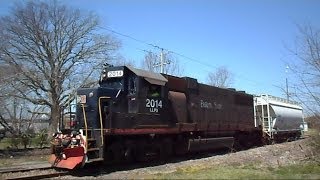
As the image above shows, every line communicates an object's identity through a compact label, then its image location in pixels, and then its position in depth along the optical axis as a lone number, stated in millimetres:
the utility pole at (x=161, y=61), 27253
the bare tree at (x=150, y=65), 35106
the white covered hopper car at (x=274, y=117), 20813
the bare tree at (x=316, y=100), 10923
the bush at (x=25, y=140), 20779
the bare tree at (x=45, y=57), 21559
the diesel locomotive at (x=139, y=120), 10223
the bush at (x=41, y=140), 21537
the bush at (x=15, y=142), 20621
